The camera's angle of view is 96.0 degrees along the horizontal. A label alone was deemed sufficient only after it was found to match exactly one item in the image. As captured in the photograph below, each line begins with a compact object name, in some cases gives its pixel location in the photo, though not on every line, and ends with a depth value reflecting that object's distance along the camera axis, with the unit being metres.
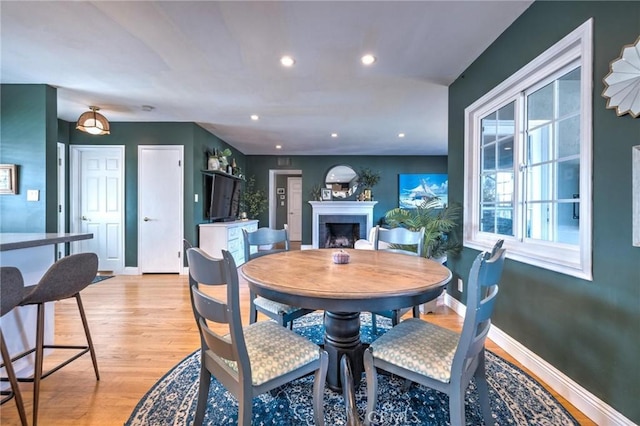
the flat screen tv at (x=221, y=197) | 5.05
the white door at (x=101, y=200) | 4.57
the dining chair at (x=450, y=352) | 1.04
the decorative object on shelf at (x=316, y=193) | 7.33
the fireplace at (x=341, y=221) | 7.00
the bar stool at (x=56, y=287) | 1.46
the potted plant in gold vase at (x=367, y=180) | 7.15
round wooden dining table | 1.17
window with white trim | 1.54
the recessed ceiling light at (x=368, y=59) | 2.48
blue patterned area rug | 1.45
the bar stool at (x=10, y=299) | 1.19
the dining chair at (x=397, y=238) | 2.02
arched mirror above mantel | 7.42
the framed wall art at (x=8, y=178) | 3.08
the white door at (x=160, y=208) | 4.53
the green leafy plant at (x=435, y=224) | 2.84
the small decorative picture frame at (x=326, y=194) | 7.25
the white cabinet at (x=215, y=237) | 4.64
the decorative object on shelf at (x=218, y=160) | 5.02
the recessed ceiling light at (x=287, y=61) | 2.51
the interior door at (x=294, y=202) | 8.99
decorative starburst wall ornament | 1.25
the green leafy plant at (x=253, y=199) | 7.17
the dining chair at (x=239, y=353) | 1.03
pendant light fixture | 3.41
